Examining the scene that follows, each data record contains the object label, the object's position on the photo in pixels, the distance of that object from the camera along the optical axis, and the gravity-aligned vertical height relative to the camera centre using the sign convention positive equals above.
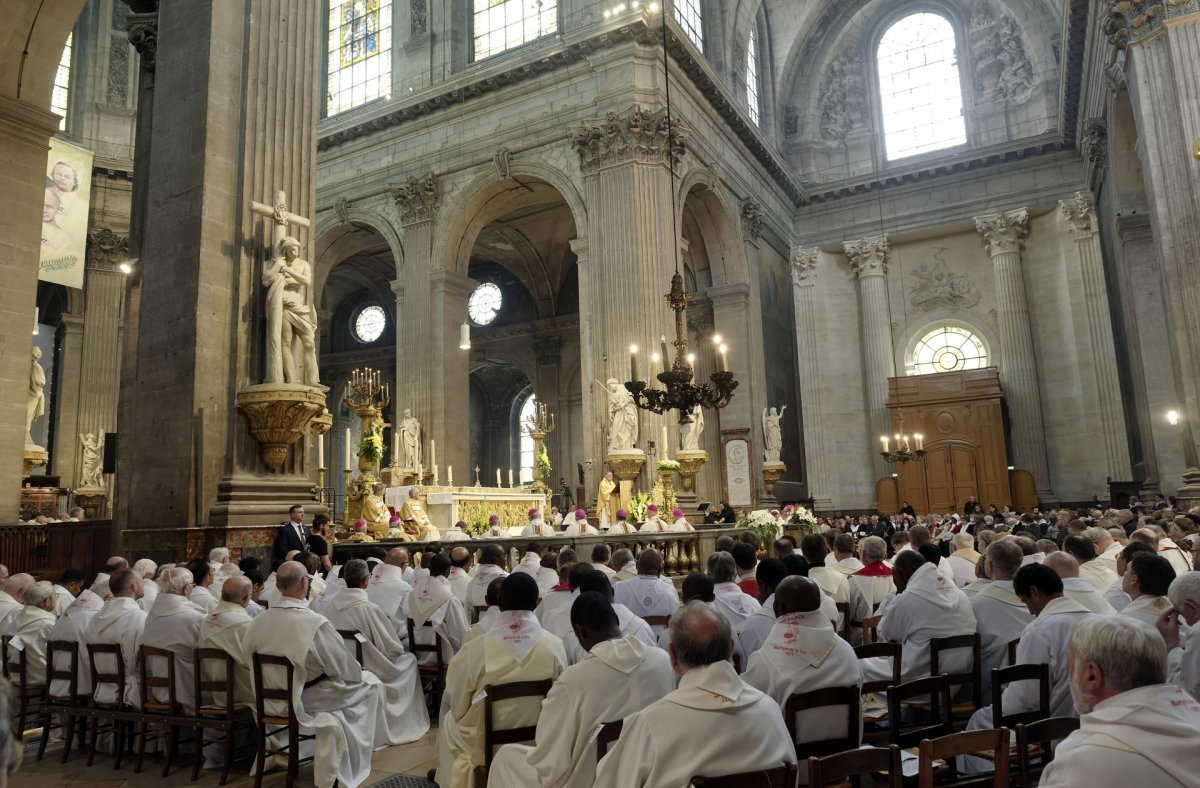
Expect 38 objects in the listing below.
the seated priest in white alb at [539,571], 7.75 -0.48
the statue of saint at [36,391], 12.89 +2.32
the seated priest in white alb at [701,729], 2.69 -0.70
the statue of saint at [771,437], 23.73 +2.04
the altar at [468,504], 15.72 +0.36
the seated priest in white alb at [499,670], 4.12 -0.74
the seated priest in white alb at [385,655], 6.08 -0.95
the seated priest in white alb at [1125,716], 2.08 -0.57
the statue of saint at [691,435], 19.02 +1.78
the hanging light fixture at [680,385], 11.09 +1.71
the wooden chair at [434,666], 6.78 -1.12
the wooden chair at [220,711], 4.98 -1.10
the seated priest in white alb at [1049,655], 4.02 -0.76
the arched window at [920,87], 27.53 +13.74
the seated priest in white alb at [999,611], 4.96 -0.66
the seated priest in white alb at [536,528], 13.86 -0.13
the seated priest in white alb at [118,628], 5.82 -0.62
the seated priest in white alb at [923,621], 4.93 -0.70
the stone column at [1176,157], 13.55 +5.54
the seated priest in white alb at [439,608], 6.74 -0.68
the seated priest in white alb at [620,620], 4.52 -0.59
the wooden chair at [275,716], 4.79 -1.03
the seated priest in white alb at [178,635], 5.55 -0.65
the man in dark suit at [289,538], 8.23 -0.08
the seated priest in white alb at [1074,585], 4.76 -0.51
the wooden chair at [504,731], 3.95 -0.93
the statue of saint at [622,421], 17.97 +2.02
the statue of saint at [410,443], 20.11 +1.97
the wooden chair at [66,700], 5.62 -1.12
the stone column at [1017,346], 24.23 +4.49
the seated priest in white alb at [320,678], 4.99 -0.91
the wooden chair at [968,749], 2.59 -0.78
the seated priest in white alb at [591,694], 3.45 -0.74
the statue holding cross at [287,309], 8.76 +2.33
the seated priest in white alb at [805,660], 3.67 -0.68
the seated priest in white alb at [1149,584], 3.85 -0.42
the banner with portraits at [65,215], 15.90 +6.21
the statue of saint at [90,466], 19.55 +1.69
